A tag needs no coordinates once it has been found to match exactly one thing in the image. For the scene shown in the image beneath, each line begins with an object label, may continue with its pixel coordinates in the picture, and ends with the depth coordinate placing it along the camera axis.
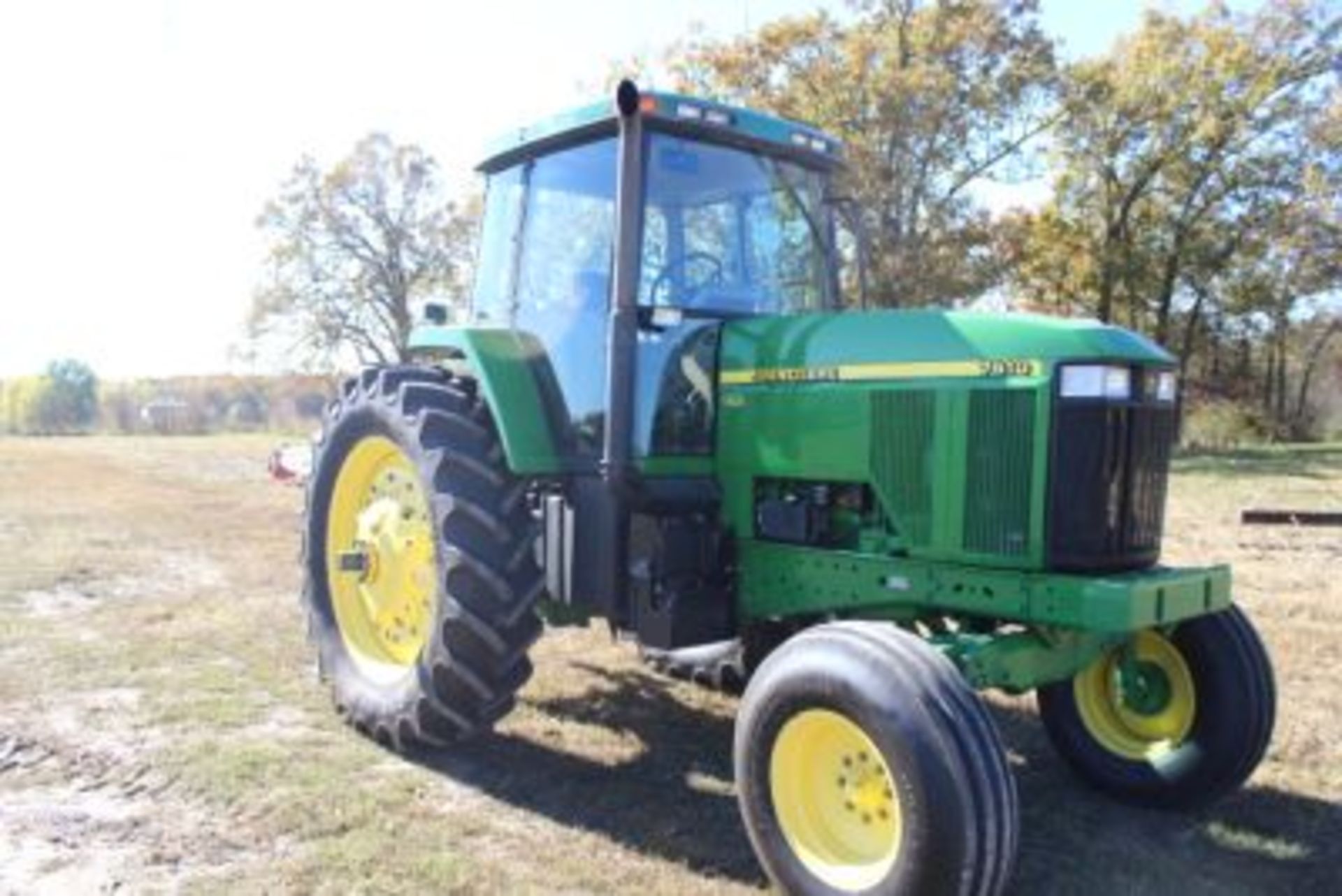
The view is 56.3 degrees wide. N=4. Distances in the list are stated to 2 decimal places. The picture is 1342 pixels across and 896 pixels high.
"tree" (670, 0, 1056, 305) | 24.34
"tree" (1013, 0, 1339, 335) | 26.69
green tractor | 4.04
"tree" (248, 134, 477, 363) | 38.66
